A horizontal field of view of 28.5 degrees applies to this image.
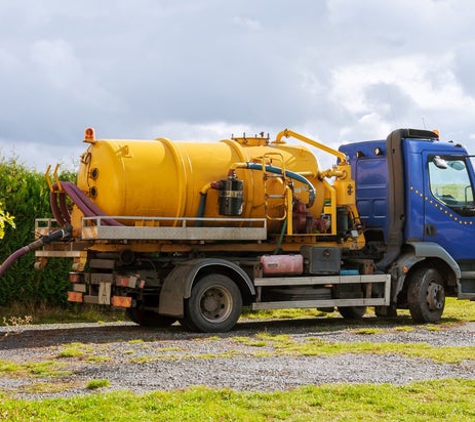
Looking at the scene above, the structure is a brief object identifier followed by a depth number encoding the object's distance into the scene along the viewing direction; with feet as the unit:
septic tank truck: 47.83
